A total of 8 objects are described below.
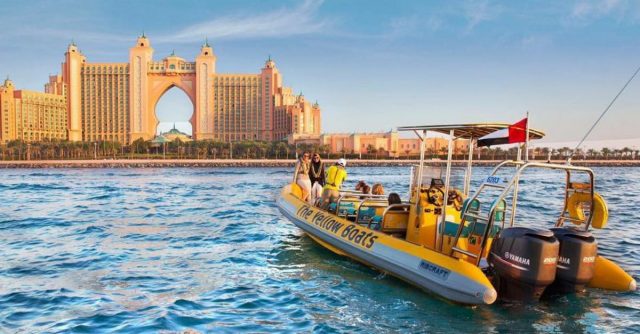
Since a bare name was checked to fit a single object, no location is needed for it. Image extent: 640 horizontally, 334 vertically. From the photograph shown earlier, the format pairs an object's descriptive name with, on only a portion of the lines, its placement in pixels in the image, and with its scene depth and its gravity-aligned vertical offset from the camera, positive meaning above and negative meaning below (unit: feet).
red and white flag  25.00 +0.81
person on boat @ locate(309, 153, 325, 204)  47.01 -2.67
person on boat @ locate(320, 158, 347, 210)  39.52 -2.74
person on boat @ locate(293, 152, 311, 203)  47.65 -2.94
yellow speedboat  23.39 -4.81
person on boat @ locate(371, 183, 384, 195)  39.52 -3.23
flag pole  23.67 +0.13
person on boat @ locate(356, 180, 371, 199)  42.08 -3.36
